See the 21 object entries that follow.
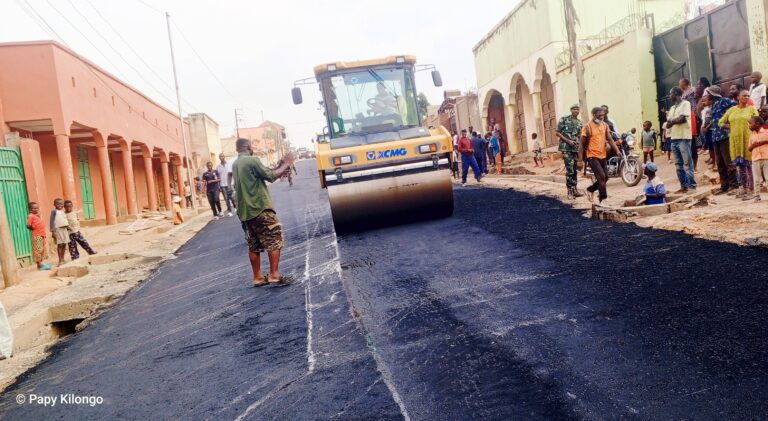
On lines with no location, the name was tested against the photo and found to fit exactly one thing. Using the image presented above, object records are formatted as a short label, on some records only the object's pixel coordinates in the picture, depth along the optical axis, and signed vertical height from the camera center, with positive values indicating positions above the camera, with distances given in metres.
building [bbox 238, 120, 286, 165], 79.12 +7.71
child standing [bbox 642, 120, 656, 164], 13.20 +0.10
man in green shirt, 6.46 -0.14
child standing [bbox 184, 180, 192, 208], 26.92 +0.41
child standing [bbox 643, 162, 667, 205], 8.03 -0.61
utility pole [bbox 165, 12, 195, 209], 27.29 +5.83
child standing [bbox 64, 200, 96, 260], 11.80 -0.33
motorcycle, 11.68 -0.35
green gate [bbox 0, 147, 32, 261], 11.81 +0.55
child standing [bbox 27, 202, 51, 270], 11.28 -0.24
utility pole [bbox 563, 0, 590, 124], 15.74 +2.58
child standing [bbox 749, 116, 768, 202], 7.59 -0.23
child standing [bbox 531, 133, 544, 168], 19.83 +0.14
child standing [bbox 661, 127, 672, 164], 13.90 -0.07
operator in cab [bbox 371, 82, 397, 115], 9.66 +1.22
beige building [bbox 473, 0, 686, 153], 16.64 +3.19
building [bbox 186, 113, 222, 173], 44.19 +4.76
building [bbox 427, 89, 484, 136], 32.45 +3.35
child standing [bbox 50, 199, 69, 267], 11.42 -0.18
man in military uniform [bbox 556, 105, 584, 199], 10.07 +0.20
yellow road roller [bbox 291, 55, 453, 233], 8.60 +0.41
